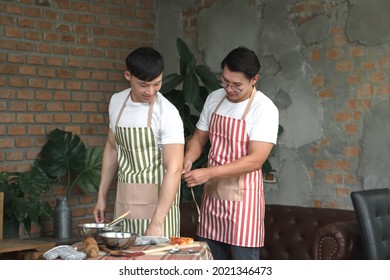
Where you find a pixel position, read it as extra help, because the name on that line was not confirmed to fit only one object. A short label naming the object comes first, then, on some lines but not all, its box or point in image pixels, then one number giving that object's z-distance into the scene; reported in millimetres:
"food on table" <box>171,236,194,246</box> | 4076
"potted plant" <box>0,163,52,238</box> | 7106
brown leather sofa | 6732
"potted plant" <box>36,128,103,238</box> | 7617
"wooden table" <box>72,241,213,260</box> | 3740
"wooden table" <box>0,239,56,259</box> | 6812
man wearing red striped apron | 4999
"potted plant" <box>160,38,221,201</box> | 7474
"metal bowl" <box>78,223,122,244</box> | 4053
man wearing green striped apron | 4478
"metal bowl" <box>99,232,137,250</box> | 3855
